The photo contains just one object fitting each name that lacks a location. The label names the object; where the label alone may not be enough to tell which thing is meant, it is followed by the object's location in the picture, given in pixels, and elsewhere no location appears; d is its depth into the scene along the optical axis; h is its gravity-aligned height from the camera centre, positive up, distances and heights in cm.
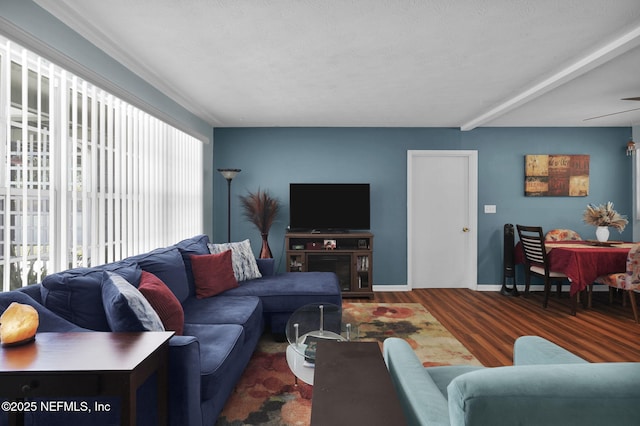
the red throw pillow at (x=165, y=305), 204 -55
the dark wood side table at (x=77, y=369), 121 -55
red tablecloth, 403 -56
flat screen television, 511 +10
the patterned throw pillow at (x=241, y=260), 364 -50
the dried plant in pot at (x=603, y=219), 438 -6
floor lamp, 482 +47
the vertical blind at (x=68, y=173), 185 +27
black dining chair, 431 -61
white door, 535 +3
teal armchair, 80 -42
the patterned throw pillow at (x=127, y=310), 170 -48
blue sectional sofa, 166 -75
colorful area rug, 211 -119
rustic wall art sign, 524 +59
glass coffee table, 203 -78
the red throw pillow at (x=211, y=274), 315 -56
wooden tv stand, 484 -63
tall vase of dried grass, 501 -2
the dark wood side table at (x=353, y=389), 84 -48
